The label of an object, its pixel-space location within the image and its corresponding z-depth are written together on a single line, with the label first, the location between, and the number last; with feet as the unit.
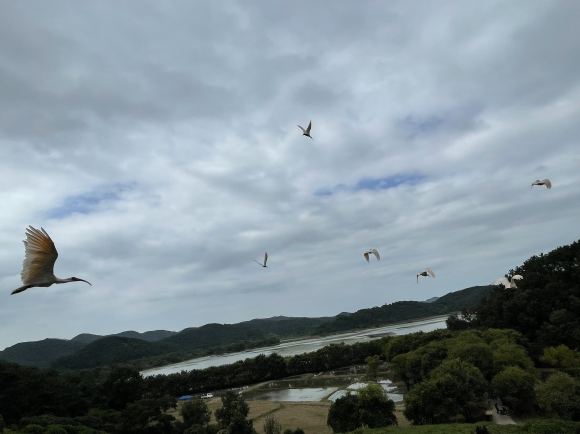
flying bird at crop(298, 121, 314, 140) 44.75
